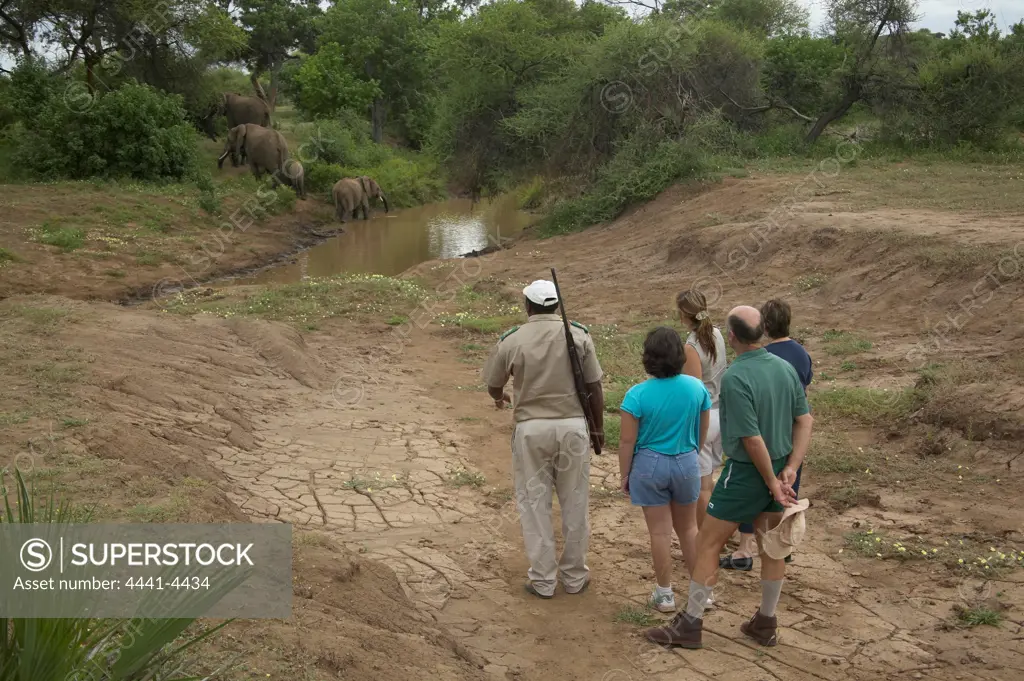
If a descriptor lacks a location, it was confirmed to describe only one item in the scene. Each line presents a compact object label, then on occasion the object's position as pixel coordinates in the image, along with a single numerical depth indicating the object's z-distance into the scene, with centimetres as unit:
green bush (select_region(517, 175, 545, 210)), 2710
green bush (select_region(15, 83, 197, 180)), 2425
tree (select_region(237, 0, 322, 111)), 4178
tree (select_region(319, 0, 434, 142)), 4012
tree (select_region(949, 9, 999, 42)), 2539
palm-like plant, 285
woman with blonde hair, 564
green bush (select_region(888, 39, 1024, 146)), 2170
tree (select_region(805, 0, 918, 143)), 2350
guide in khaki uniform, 541
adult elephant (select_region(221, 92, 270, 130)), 3244
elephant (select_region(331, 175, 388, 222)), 2942
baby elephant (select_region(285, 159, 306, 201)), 2973
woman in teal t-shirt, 509
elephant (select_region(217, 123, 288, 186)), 2941
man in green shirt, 467
